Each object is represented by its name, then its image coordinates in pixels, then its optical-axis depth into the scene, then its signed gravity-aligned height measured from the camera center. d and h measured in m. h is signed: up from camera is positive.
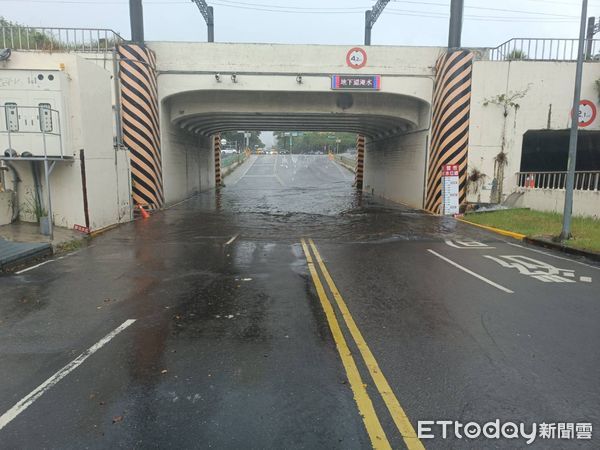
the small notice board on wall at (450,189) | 18.69 -1.35
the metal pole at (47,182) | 11.61 -0.78
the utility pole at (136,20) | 18.50 +5.26
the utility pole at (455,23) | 18.59 +5.33
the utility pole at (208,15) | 31.03 +9.46
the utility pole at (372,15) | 31.98 +9.91
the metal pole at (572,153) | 11.47 +0.10
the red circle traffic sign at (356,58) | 19.67 +4.06
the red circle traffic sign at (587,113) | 19.09 +1.80
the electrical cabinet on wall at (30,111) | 11.78 +1.01
